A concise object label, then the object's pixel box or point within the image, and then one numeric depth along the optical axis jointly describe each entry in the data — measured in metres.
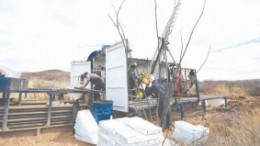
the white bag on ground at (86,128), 4.77
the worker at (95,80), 7.22
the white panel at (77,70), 10.07
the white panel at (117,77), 6.49
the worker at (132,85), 7.60
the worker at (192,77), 10.04
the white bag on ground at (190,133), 4.35
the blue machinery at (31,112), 5.05
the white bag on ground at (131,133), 2.96
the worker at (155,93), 5.79
